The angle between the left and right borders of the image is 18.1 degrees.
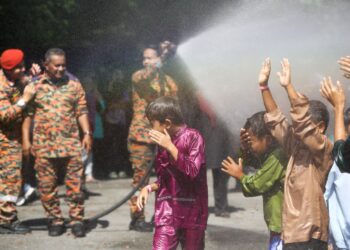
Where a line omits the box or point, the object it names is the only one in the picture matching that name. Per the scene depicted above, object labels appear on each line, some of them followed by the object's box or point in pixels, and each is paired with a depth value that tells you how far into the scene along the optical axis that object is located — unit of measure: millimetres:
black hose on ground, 11638
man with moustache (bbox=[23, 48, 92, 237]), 11173
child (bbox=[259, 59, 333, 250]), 6630
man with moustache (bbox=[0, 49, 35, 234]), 11297
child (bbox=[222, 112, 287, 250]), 7060
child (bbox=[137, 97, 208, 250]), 7429
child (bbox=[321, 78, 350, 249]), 6227
